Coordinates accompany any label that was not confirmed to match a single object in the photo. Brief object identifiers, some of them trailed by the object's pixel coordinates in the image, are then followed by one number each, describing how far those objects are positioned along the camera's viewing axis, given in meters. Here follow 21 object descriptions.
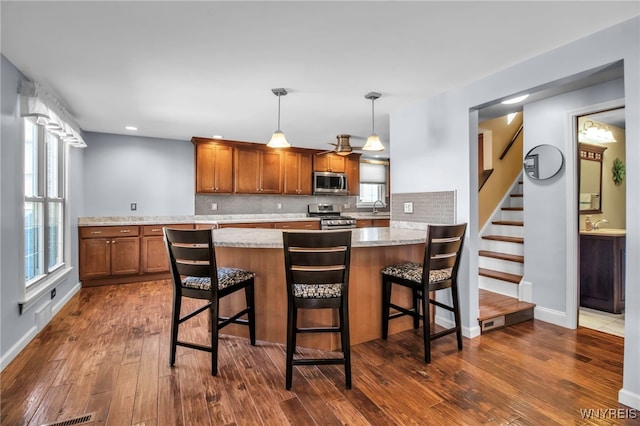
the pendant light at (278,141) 3.06
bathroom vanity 3.17
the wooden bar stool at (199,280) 2.06
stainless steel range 5.86
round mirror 2.98
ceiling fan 3.99
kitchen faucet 6.99
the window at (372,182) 6.88
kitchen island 2.46
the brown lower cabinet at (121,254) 4.34
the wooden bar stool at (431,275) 2.24
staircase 2.97
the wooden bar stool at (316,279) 1.89
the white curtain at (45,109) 2.53
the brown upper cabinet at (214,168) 5.15
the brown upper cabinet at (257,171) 5.42
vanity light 3.50
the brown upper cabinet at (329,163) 6.19
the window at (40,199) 2.87
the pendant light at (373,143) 3.11
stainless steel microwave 6.14
